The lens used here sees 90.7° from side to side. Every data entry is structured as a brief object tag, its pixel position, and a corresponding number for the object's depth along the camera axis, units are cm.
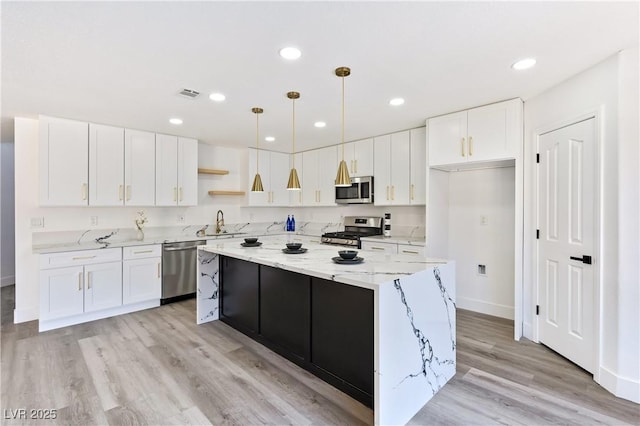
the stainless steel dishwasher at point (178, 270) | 432
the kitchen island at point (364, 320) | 185
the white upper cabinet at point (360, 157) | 474
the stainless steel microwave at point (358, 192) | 469
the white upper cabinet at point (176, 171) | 446
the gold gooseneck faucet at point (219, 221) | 534
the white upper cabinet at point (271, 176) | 551
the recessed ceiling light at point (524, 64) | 231
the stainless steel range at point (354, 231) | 462
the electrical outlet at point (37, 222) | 386
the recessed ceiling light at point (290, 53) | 212
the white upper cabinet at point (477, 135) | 315
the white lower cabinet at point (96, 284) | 348
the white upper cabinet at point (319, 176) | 529
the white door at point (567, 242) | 251
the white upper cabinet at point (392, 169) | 430
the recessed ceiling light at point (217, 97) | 297
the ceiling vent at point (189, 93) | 287
